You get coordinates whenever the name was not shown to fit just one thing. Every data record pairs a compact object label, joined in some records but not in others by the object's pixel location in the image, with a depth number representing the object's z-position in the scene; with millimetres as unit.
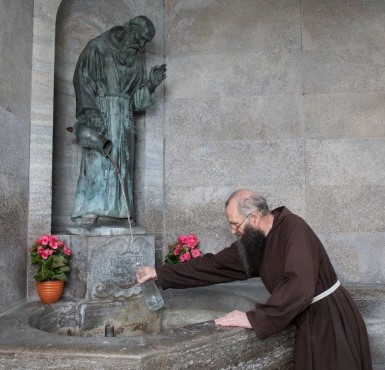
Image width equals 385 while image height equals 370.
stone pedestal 3611
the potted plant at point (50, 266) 3529
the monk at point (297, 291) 2279
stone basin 2115
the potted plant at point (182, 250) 4594
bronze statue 4090
